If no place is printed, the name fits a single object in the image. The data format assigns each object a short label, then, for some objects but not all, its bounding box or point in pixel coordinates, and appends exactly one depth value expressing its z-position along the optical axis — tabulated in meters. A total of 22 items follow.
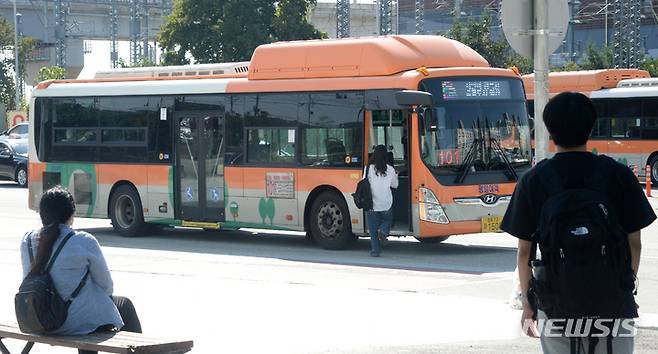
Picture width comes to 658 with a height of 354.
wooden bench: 7.33
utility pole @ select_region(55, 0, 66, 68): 66.44
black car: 38.72
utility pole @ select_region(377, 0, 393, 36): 47.09
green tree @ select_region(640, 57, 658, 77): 54.84
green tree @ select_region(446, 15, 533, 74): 48.78
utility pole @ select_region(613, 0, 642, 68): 49.81
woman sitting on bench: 7.55
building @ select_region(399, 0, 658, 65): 70.12
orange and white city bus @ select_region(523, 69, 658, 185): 33.94
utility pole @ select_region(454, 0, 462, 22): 49.88
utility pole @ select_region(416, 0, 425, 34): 51.29
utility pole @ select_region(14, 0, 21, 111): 62.41
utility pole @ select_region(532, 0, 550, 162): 11.56
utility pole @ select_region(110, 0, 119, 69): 69.62
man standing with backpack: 4.90
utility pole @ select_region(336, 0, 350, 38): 52.94
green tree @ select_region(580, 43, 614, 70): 56.66
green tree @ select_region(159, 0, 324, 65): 48.84
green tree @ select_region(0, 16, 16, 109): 70.38
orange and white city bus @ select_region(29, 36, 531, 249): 17.20
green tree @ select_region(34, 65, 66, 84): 63.16
